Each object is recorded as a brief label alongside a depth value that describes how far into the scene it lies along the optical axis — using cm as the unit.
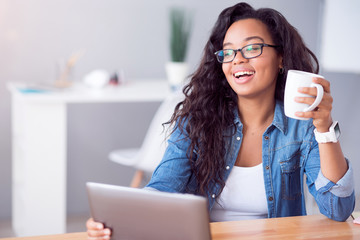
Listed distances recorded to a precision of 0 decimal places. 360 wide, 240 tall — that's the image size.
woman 191
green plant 349
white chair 282
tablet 135
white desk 289
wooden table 155
